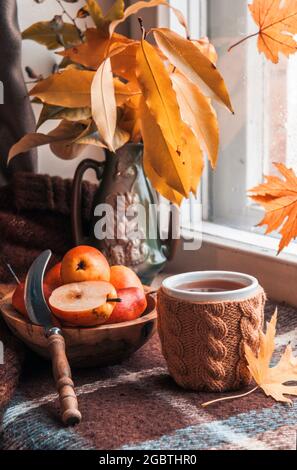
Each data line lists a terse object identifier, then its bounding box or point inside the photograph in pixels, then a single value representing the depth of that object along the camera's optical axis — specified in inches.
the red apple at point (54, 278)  45.7
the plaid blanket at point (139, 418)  38.0
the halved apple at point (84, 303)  42.6
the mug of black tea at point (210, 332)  40.6
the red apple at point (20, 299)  44.3
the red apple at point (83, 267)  44.7
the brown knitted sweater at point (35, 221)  53.5
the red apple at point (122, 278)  45.2
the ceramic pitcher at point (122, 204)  51.7
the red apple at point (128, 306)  43.6
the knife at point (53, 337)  39.2
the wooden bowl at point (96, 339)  42.8
